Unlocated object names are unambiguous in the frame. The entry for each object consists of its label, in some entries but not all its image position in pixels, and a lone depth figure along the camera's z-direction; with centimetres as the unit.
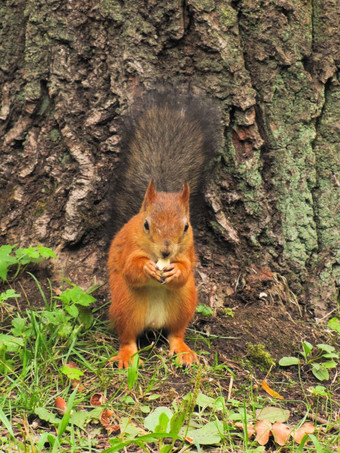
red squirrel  443
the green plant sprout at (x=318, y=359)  461
